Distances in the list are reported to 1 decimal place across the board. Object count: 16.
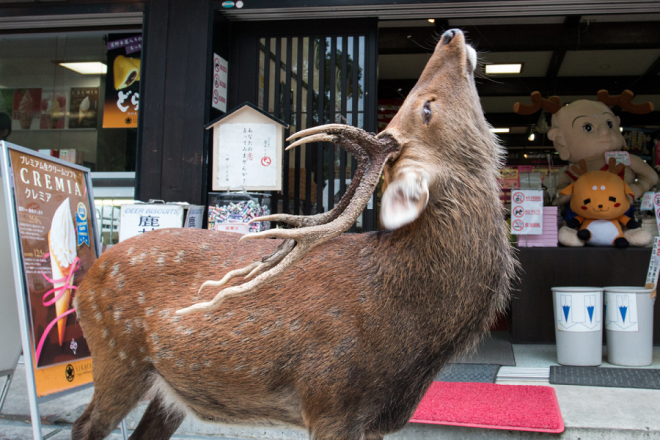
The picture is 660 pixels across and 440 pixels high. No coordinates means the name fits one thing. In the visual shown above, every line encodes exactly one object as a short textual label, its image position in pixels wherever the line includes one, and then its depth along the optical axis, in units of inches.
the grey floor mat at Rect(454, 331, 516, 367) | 177.2
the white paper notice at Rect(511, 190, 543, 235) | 201.2
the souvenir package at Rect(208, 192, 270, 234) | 145.5
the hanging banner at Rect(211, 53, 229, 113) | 171.6
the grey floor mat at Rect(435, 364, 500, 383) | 155.3
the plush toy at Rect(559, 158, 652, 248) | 195.6
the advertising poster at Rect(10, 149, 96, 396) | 100.5
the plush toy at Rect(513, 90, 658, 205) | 206.1
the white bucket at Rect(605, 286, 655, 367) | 167.6
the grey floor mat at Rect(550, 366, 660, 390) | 148.8
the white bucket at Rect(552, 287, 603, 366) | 168.9
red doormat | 118.2
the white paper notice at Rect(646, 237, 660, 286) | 165.2
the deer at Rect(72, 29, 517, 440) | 58.1
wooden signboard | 152.9
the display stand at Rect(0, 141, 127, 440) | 95.1
